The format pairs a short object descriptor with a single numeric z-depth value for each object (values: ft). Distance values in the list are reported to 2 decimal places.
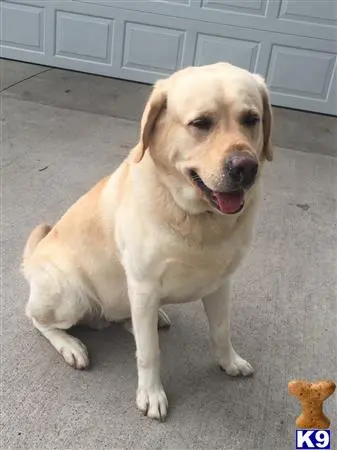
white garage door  13.73
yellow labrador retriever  3.95
